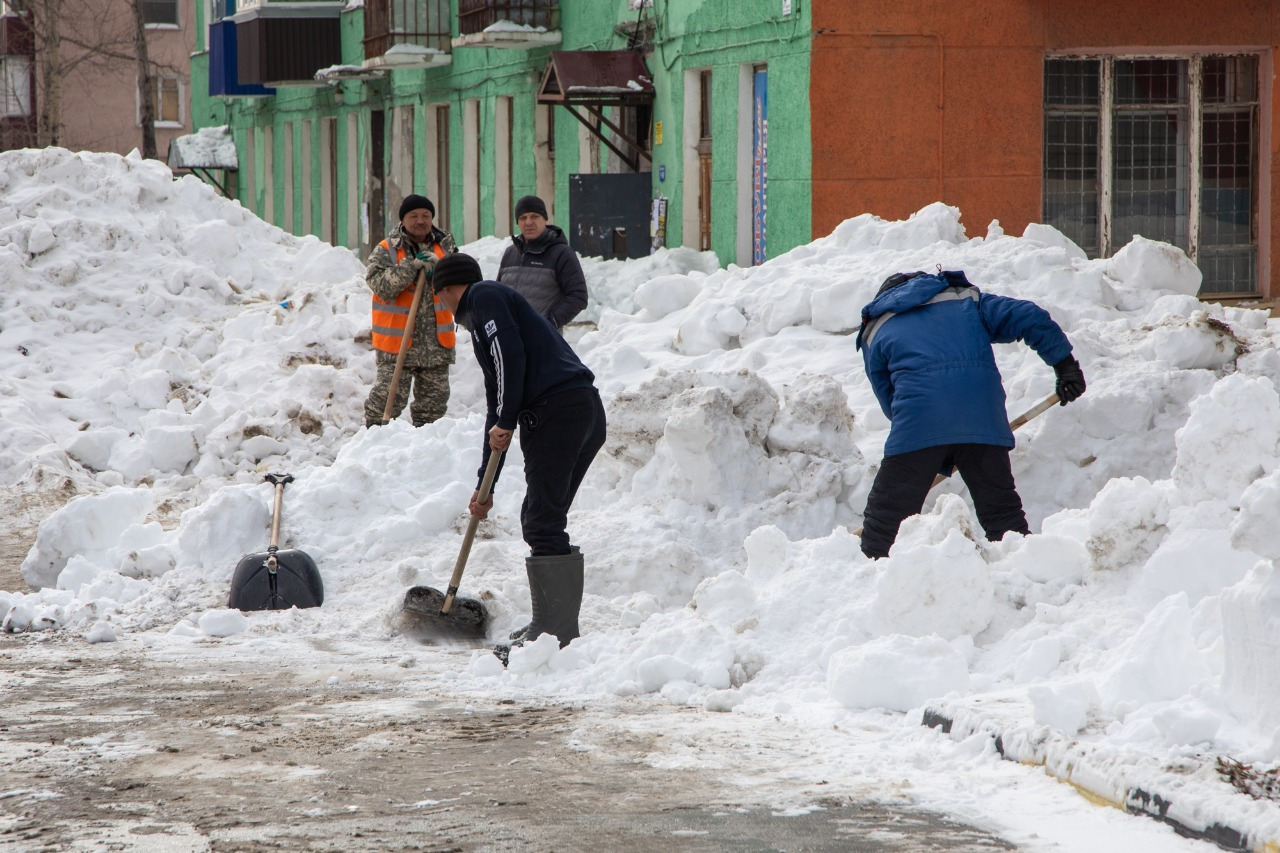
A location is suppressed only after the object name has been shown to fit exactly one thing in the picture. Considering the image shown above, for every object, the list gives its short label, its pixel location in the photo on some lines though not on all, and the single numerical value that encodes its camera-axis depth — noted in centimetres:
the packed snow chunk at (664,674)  1154
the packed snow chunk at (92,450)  2355
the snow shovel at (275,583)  1490
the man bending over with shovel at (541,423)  1289
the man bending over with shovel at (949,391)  1331
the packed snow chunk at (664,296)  2405
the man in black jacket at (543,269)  1934
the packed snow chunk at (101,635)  1405
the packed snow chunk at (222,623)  1412
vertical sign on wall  3139
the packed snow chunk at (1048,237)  2211
